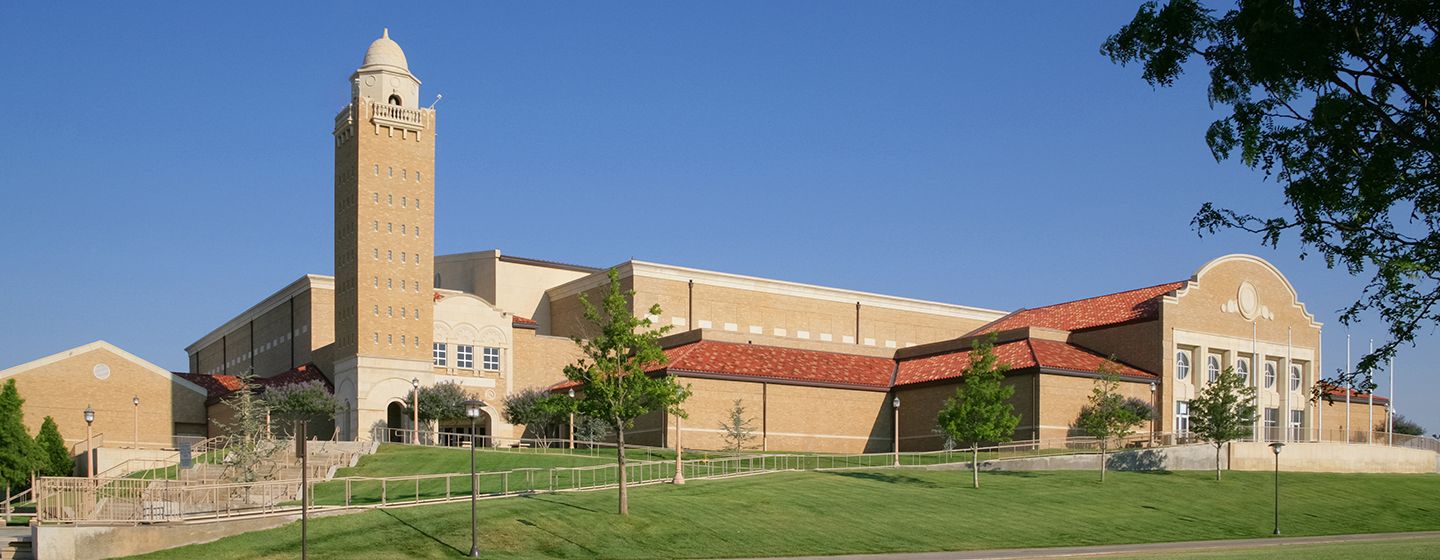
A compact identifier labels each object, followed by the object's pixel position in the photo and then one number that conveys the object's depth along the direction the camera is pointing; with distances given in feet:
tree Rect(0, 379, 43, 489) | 178.91
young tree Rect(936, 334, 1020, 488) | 156.25
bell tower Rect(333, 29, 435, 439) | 220.43
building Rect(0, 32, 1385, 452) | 215.31
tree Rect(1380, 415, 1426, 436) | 360.89
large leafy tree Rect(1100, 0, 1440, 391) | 42.50
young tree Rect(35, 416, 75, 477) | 191.52
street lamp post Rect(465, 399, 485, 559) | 101.81
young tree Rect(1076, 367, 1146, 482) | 175.11
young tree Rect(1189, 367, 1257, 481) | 179.83
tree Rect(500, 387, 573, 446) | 217.56
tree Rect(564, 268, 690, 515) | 127.44
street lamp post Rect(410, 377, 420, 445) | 203.70
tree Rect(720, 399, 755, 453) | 201.11
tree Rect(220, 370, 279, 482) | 142.82
